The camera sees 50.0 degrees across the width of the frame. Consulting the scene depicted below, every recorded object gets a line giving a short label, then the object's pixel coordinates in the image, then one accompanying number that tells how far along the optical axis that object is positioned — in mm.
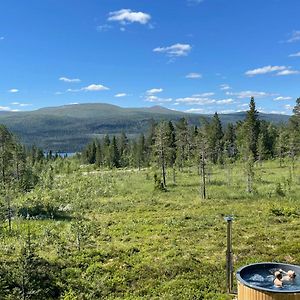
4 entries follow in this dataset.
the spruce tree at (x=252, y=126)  77815
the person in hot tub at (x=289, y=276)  11551
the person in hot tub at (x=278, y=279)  10986
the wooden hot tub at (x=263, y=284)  10138
